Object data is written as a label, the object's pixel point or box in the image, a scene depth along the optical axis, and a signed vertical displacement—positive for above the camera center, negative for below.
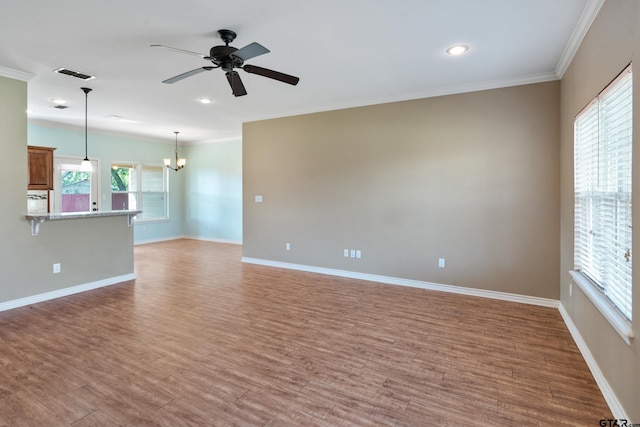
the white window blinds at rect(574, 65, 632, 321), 1.94 +0.12
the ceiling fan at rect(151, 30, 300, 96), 2.54 +1.21
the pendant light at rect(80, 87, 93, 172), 4.74 +0.63
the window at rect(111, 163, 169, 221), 7.87 +0.46
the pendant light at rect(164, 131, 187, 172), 7.71 +1.09
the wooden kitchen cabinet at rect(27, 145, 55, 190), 5.22 +0.64
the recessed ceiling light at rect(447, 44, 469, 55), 3.07 +1.55
